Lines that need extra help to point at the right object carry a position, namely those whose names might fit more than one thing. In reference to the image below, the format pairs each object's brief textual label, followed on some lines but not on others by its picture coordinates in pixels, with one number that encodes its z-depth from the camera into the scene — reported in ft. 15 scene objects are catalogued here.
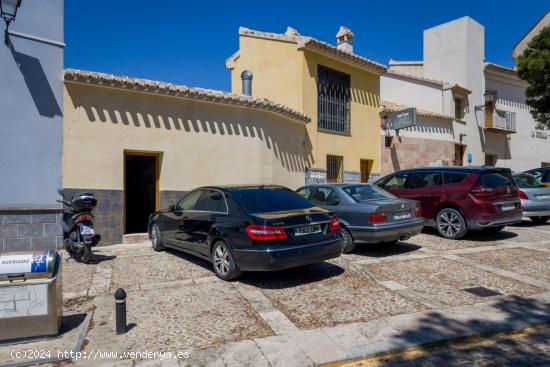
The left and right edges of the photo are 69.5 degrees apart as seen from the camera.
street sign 50.31
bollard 13.43
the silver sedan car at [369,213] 23.58
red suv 28.04
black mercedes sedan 17.70
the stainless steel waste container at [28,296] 12.57
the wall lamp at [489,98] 71.57
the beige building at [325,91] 45.80
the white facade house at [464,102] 62.49
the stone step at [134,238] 31.11
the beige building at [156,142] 28.86
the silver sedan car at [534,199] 35.68
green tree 57.26
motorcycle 23.16
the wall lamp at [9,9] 23.59
